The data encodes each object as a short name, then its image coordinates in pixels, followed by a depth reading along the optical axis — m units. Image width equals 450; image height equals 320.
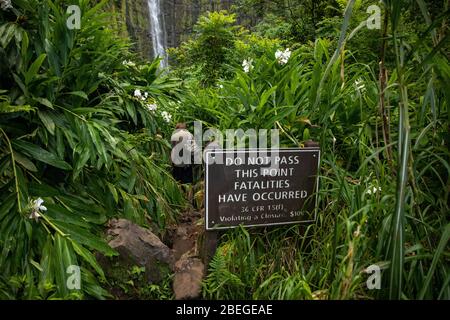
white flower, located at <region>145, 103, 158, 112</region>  3.64
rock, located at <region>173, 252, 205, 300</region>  2.01
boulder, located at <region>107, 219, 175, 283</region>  2.14
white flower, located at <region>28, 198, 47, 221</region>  1.82
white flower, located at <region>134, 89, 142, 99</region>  3.42
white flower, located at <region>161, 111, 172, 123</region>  3.98
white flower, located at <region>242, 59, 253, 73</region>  3.63
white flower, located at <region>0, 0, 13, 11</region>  2.24
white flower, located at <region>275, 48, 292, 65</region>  3.49
